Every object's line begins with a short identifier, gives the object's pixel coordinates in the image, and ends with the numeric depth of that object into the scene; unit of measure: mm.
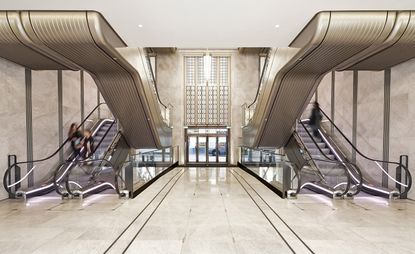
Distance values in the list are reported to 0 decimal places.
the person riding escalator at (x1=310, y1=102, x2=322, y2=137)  9551
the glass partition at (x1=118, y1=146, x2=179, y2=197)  5873
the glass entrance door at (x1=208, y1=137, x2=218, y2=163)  15133
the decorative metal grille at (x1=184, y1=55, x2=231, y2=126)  15336
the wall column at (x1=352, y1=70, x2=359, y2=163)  7770
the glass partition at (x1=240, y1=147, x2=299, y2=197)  5793
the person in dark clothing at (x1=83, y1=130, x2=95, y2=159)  8156
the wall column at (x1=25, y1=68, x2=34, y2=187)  6406
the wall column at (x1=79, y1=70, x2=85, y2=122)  9249
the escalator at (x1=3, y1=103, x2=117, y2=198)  5727
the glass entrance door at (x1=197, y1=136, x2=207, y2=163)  15089
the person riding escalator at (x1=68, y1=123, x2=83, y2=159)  7891
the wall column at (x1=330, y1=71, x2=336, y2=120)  9164
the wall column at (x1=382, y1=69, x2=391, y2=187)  6414
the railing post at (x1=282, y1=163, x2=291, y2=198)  5781
